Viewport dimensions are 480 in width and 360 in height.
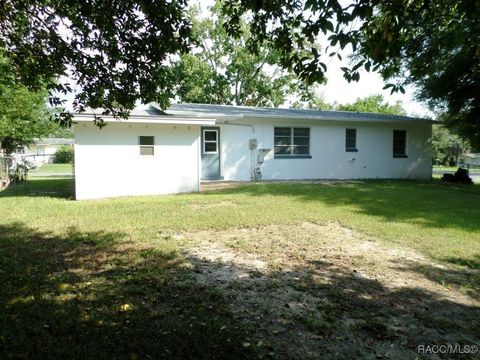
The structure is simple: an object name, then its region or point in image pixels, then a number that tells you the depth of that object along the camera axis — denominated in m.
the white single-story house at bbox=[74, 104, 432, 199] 12.04
